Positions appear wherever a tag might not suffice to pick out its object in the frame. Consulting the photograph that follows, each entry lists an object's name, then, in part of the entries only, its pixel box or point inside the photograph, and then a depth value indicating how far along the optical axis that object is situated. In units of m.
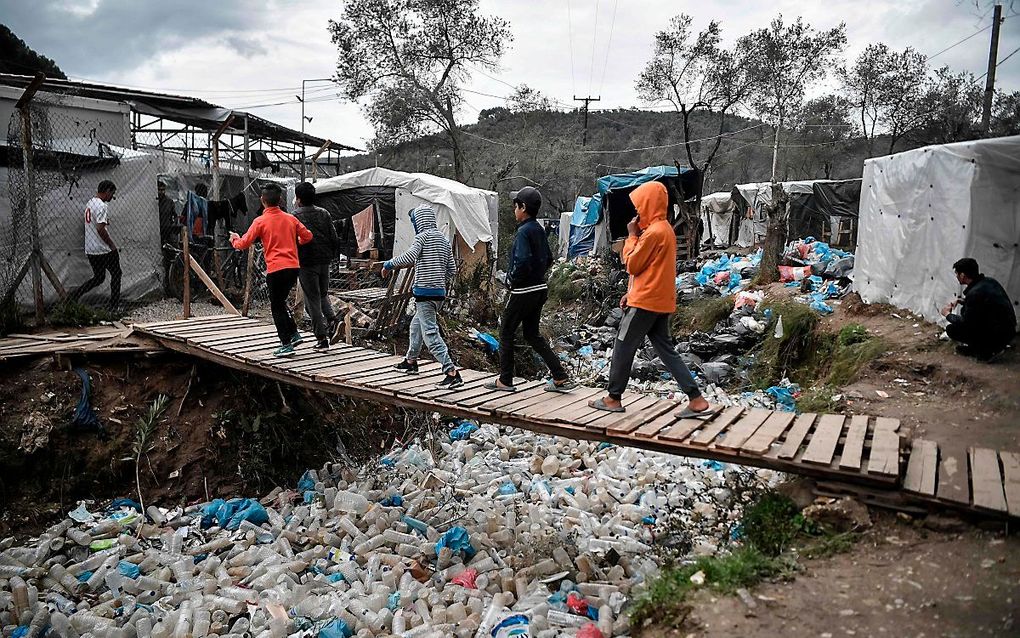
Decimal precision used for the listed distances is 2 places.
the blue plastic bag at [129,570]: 4.69
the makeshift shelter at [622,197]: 14.79
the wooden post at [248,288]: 7.57
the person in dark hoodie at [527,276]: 4.50
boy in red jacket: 5.25
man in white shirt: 7.21
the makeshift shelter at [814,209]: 17.62
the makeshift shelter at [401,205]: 12.02
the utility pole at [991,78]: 14.65
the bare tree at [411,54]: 22.88
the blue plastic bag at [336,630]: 3.99
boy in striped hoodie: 5.10
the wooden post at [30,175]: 5.94
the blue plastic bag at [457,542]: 4.99
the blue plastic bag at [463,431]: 7.51
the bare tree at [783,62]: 22.42
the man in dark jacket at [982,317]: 6.12
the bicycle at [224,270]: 9.27
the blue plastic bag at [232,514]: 5.35
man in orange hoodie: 4.00
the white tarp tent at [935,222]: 6.80
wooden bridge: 3.34
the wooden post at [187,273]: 6.50
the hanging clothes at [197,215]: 9.88
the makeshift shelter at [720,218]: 21.92
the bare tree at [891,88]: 24.95
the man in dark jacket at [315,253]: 5.82
